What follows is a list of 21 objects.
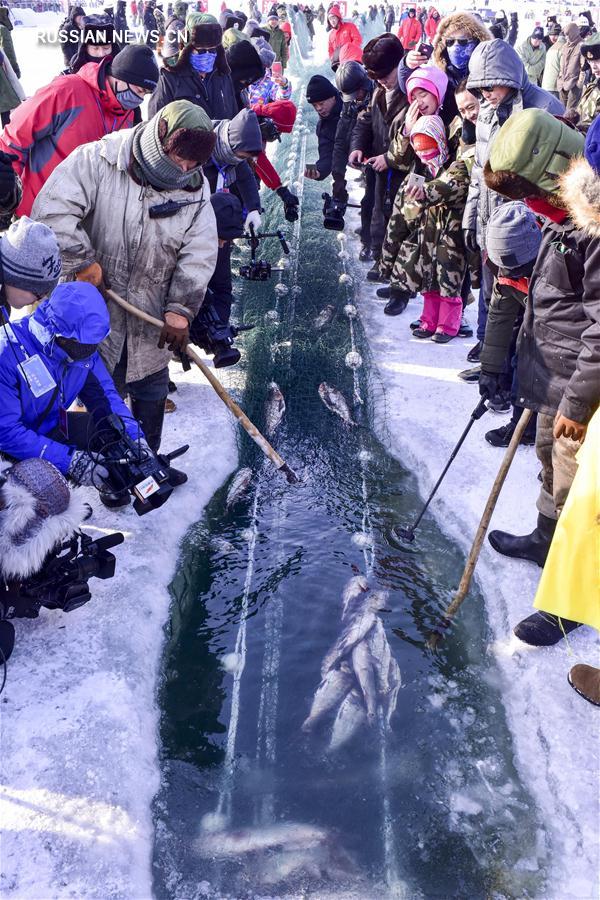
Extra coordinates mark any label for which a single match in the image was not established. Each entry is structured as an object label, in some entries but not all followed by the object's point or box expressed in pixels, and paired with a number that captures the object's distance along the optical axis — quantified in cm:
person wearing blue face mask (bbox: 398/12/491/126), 583
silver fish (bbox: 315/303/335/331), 657
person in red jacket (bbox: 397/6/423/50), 2128
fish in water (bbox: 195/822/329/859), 263
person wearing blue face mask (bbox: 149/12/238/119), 534
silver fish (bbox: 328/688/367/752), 309
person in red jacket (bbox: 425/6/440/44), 2491
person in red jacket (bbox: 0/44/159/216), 459
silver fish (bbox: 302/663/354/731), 317
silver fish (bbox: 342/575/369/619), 378
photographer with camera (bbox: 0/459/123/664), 285
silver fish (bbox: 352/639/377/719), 324
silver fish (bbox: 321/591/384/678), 341
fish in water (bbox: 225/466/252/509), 449
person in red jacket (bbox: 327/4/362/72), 1209
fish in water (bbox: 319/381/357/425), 538
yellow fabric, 268
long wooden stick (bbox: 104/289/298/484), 380
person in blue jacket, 317
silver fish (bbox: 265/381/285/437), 516
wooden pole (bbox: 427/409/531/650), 352
